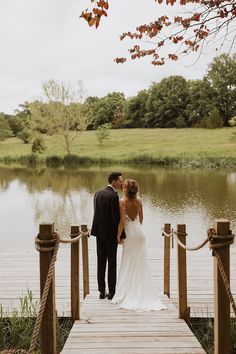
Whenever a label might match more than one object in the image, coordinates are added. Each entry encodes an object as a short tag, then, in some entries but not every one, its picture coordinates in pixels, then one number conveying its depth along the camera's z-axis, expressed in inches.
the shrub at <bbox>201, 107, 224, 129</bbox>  2443.4
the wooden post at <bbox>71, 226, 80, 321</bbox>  213.5
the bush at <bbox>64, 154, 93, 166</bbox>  1729.8
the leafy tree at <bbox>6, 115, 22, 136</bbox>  3097.9
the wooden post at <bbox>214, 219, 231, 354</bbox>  140.2
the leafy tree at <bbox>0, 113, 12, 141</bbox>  2492.5
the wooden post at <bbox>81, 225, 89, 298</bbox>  271.4
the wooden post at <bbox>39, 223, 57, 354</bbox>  140.9
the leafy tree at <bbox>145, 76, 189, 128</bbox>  2696.9
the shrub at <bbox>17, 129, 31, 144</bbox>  2543.1
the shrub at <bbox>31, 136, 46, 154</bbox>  1984.5
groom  258.5
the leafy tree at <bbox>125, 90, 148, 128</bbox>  2844.5
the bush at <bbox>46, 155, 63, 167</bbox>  1786.9
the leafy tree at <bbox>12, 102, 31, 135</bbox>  3055.4
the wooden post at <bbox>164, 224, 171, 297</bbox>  271.1
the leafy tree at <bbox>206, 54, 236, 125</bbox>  2554.1
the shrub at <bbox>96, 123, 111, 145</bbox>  2196.1
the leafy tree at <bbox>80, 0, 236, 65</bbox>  231.8
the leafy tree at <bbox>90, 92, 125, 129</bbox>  2990.7
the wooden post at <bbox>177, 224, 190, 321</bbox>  212.8
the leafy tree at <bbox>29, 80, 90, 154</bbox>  1772.9
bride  248.8
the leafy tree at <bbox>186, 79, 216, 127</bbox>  2561.5
